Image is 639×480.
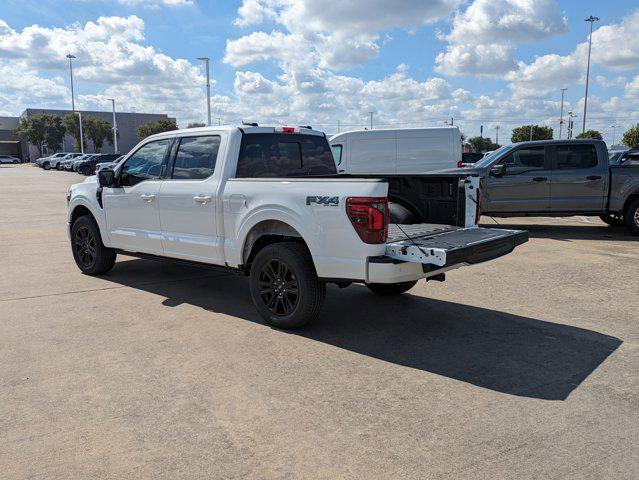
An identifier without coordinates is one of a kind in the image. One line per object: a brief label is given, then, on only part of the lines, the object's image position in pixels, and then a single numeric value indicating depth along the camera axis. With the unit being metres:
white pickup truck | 4.50
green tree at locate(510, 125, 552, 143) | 80.06
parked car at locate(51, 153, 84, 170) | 54.59
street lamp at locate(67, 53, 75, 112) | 88.15
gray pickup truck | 11.17
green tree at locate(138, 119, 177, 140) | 83.56
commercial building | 100.31
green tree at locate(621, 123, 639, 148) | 53.84
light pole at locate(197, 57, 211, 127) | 33.09
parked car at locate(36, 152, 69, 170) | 58.74
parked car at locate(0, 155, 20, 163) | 84.94
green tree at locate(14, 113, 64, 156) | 82.62
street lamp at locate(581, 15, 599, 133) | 56.47
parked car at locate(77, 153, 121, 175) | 43.25
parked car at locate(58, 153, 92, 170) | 49.38
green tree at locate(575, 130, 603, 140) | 61.47
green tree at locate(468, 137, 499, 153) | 94.62
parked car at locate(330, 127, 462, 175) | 14.78
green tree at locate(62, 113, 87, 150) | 82.88
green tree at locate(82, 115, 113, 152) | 84.81
